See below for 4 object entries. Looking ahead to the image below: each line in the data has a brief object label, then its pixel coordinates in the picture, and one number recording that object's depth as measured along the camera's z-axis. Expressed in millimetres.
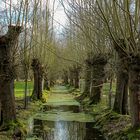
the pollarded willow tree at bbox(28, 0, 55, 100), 35212
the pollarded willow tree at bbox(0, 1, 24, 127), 18781
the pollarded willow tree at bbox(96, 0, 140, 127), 14016
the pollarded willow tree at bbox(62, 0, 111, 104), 27172
